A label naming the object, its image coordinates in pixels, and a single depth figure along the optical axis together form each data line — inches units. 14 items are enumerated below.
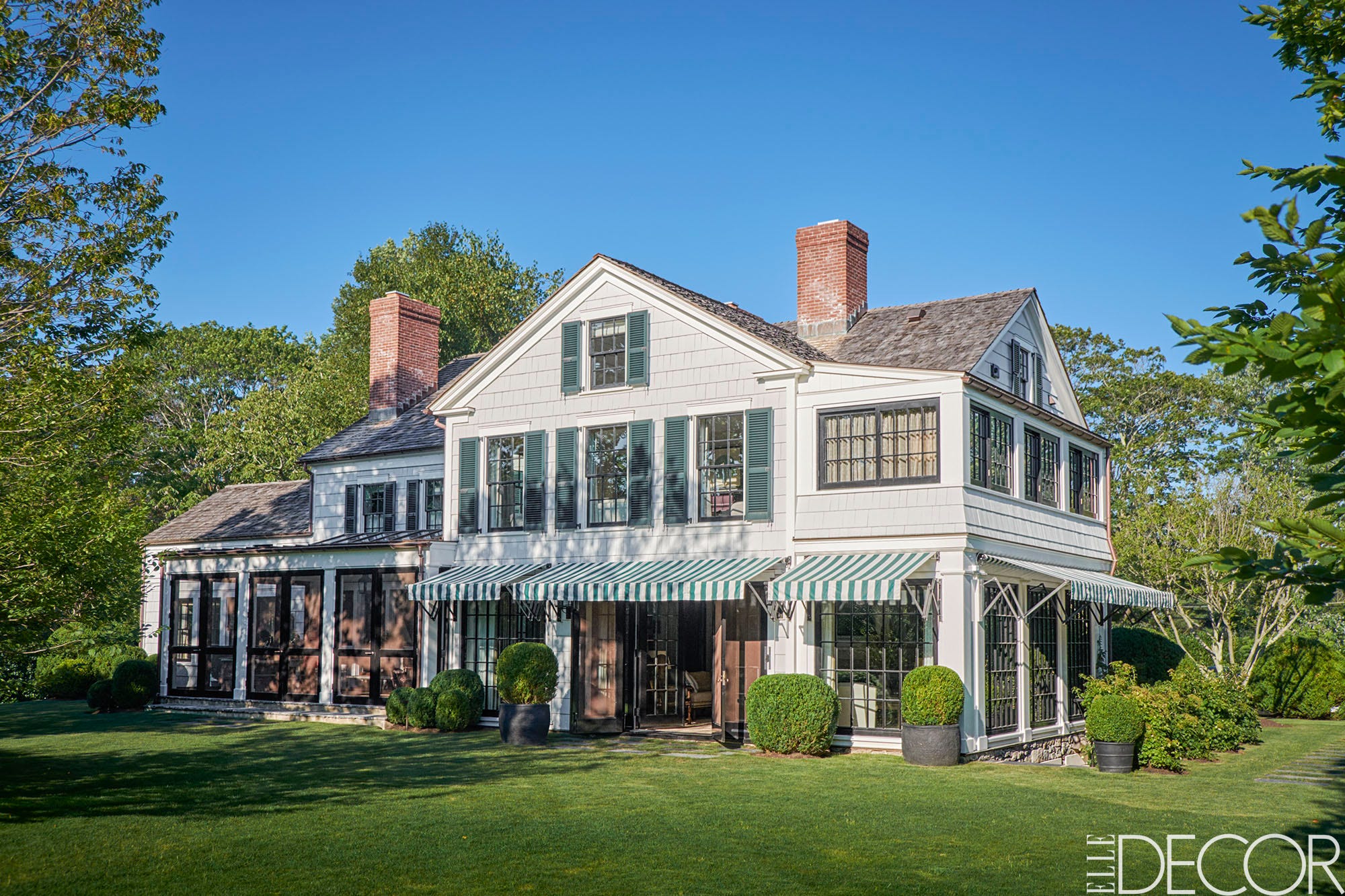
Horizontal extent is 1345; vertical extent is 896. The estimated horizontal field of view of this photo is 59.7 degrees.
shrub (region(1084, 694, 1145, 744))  691.4
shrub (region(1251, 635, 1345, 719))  1103.0
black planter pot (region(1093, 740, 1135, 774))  692.1
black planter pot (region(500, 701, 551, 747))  794.8
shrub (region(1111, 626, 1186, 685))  1123.3
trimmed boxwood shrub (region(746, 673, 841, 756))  730.2
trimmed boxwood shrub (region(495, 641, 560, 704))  797.2
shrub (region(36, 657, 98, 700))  1269.7
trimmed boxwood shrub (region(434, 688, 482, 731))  869.2
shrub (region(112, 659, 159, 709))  1074.7
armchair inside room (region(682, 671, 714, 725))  915.4
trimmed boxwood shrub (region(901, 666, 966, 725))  698.2
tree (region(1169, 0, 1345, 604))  169.2
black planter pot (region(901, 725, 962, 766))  699.4
